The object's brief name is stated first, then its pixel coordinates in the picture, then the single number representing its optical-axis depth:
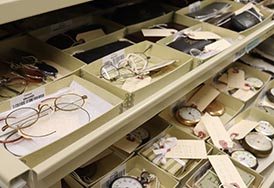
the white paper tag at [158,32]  1.16
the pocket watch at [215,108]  1.38
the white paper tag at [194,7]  1.35
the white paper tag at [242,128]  1.29
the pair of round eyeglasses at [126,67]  0.96
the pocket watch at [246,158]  1.18
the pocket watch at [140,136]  1.13
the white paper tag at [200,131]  1.22
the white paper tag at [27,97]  0.78
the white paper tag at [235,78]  1.53
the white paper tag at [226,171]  1.05
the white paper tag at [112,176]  0.98
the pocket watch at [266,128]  1.33
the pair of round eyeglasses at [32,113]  0.72
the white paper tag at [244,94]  1.44
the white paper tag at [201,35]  1.17
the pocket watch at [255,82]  1.52
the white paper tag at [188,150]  1.11
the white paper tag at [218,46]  1.10
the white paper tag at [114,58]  0.96
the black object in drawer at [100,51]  0.99
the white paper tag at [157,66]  0.99
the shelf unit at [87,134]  0.57
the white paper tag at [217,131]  1.19
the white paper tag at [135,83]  0.91
